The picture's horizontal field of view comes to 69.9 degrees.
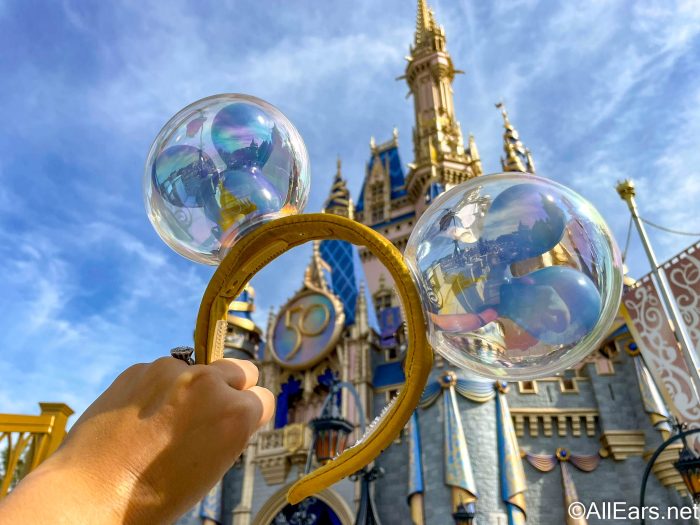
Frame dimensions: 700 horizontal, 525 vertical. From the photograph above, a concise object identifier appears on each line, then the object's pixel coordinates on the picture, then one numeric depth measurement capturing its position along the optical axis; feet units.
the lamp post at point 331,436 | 34.63
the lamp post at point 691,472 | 22.03
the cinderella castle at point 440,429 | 44.37
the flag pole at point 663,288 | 30.40
